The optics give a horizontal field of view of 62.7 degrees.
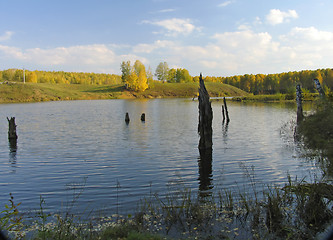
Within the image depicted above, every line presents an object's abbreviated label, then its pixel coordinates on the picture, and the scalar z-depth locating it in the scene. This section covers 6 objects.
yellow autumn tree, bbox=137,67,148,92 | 140.75
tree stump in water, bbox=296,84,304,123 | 19.09
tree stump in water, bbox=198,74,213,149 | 16.14
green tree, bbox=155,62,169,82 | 175.12
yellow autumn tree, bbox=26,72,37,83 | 163.45
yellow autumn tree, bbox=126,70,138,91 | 140.75
